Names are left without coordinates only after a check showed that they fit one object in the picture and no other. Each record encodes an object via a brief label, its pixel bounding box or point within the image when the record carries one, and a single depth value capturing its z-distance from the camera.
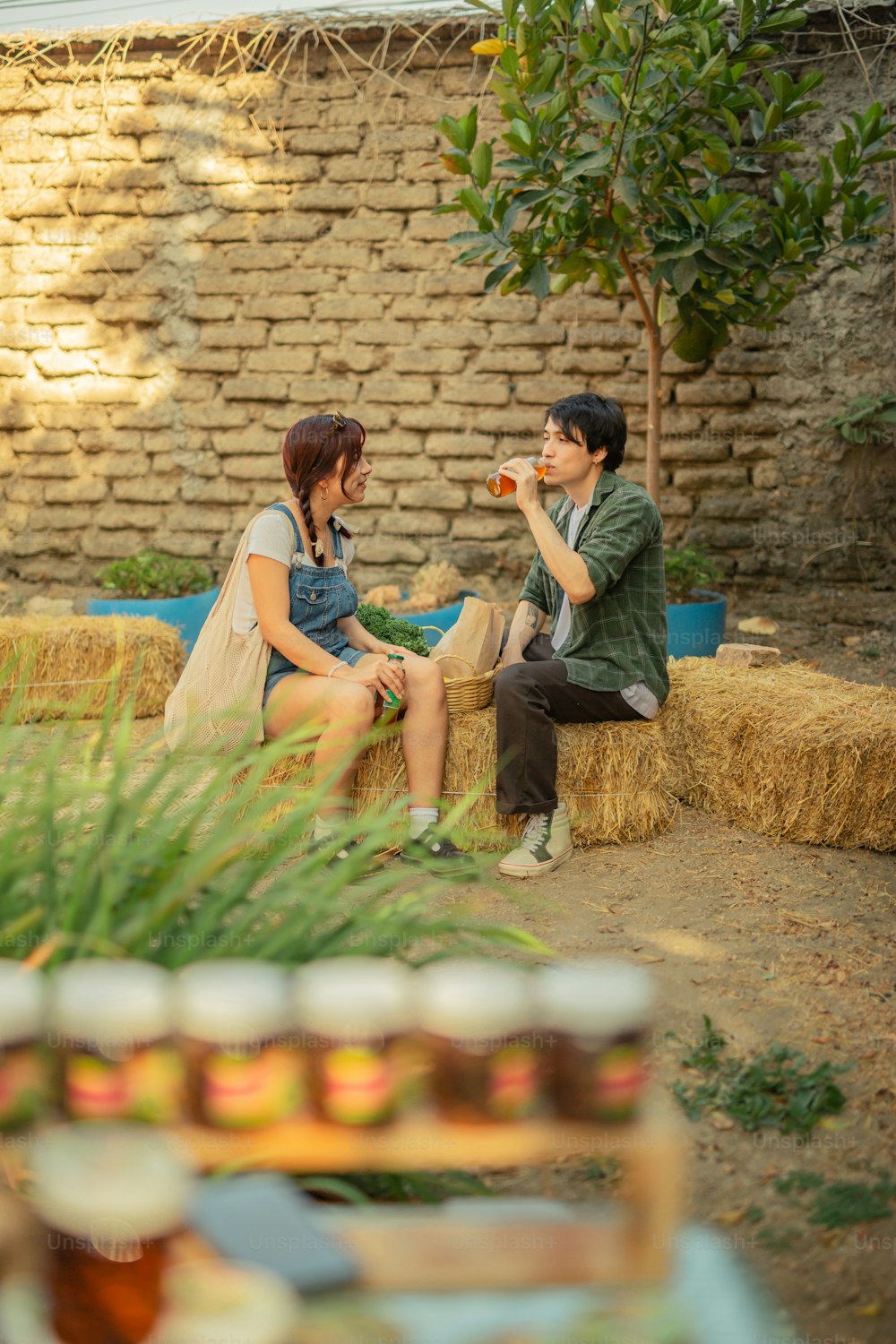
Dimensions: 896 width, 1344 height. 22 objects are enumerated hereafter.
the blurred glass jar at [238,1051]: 1.29
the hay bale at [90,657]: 4.75
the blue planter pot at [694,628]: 4.84
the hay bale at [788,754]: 3.31
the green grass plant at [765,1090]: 1.93
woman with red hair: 3.15
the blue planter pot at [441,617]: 4.82
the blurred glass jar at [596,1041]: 1.30
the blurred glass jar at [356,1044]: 1.31
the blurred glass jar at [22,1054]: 1.27
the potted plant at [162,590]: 5.33
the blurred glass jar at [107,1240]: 1.15
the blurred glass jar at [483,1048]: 1.31
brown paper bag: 3.47
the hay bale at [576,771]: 3.34
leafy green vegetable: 3.68
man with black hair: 3.20
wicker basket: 3.37
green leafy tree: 4.23
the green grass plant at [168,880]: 1.48
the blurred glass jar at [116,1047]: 1.27
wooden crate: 1.24
